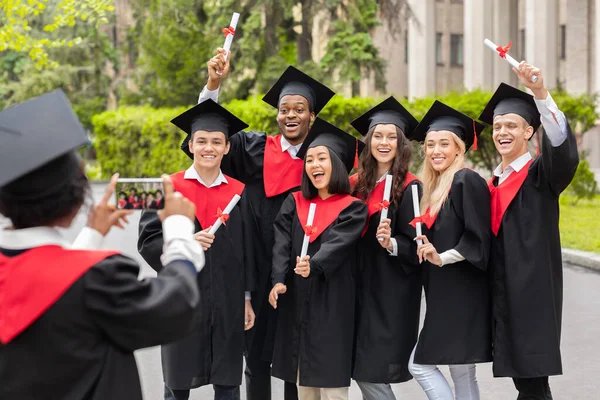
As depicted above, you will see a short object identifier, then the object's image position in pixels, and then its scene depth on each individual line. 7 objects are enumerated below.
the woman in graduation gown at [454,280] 5.04
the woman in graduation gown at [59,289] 2.65
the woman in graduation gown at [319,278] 5.23
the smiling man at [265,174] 5.86
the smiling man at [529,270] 4.95
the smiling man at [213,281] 5.41
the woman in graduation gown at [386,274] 5.29
